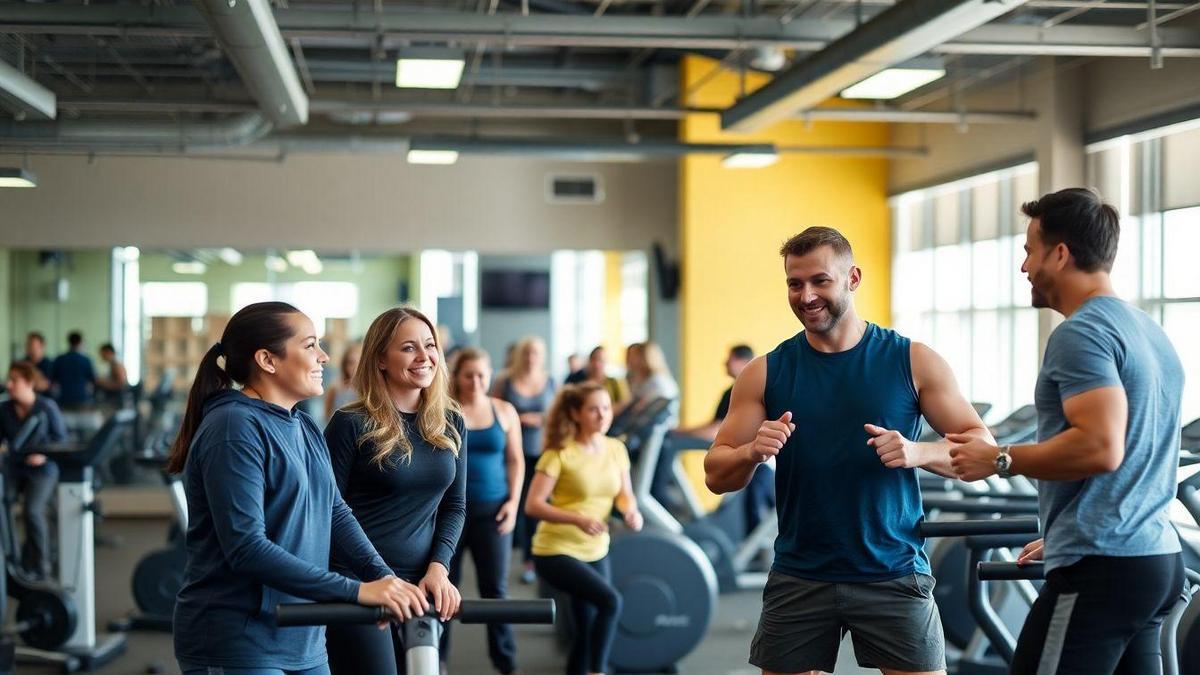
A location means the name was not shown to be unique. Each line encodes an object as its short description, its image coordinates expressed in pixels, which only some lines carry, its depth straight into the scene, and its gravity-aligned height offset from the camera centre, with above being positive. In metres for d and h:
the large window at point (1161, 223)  7.88 +0.62
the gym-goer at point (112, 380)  11.91 -0.53
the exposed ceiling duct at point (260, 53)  5.67 +1.30
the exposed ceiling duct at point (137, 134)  9.23 +1.35
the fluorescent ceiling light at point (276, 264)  12.55 +0.54
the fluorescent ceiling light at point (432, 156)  10.05 +1.27
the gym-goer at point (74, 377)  11.66 -0.49
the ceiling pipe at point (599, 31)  6.82 +1.52
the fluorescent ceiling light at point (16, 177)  8.79 +0.95
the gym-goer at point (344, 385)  8.73 -0.44
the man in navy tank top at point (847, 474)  2.84 -0.32
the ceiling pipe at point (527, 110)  9.16 +1.50
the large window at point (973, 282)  9.65 +0.33
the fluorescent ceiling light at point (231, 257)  12.33 +0.60
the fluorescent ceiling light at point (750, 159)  9.80 +1.22
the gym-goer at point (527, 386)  8.45 -0.41
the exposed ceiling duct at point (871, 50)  5.55 +1.29
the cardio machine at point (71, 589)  6.21 -1.27
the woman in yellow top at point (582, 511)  5.04 -0.72
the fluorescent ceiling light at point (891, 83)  7.00 +1.30
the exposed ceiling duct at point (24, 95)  7.05 +1.26
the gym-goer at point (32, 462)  7.96 -0.86
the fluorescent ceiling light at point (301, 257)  12.34 +0.60
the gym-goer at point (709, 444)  8.31 -0.94
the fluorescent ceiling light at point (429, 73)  7.04 +1.36
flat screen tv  13.80 +0.34
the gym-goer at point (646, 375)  9.27 -0.37
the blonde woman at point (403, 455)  3.33 -0.33
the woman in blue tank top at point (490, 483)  5.26 -0.65
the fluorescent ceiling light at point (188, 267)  12.21 +0.49
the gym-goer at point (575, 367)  10.30 -0.38
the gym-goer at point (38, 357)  11.73 -0.32
